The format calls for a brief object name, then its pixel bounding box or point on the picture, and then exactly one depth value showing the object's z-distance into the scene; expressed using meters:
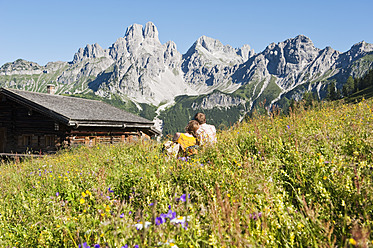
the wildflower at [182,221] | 1.95
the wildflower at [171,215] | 2.07
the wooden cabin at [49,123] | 15.68
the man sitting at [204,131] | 5.60
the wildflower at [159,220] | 2.00
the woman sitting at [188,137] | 6.65
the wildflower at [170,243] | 1.80
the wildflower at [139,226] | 1.99
